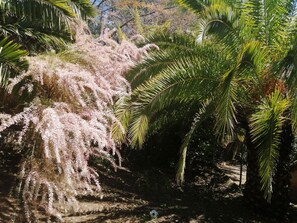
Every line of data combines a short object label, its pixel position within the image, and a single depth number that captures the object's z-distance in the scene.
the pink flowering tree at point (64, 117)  4.06
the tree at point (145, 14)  14.84
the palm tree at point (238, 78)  5.02
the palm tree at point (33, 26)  4.25
